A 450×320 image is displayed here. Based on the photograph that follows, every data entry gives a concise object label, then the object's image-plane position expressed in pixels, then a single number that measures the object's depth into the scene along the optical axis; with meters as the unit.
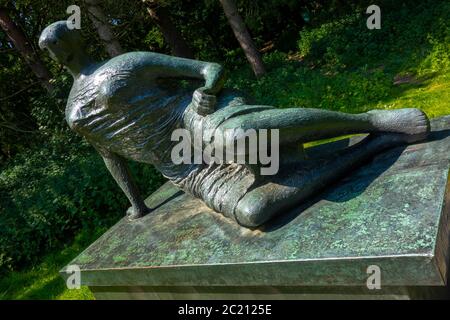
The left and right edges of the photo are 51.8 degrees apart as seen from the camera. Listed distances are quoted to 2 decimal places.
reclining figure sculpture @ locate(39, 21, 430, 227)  2.50
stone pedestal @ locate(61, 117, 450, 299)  1.92
